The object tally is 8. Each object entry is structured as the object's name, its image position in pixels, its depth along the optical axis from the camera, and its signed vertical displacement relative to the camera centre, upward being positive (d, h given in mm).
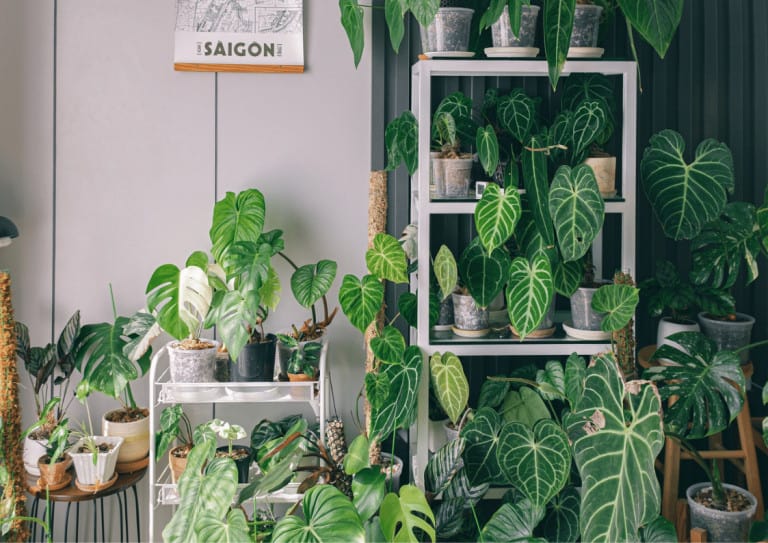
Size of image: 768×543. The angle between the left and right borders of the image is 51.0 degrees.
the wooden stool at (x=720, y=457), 2469 -560
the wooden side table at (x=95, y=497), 2619 -794
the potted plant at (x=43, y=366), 2711 -310
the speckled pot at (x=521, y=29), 2520 +784
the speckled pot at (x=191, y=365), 2666 -295
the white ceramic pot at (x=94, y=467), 2615 -624
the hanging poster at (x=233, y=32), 2869 +871
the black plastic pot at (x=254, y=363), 2688 -294
